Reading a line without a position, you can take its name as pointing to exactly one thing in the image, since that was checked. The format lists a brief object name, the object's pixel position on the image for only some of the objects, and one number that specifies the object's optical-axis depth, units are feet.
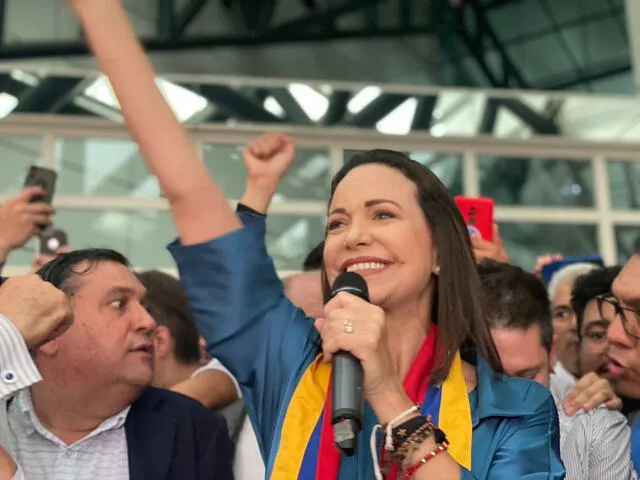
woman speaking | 5.04
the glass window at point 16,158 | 27.66
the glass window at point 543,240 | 29.37
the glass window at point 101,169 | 28.63
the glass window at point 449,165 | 30.76
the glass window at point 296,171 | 27.99
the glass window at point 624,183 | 31.35
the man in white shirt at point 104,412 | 7.99
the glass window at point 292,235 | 27.32
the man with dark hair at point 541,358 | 7.85
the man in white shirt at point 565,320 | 10.94
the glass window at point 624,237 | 30.61
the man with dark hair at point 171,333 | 10.85
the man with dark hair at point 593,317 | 9.21
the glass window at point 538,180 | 31.04
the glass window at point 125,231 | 27.30
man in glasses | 6.65
